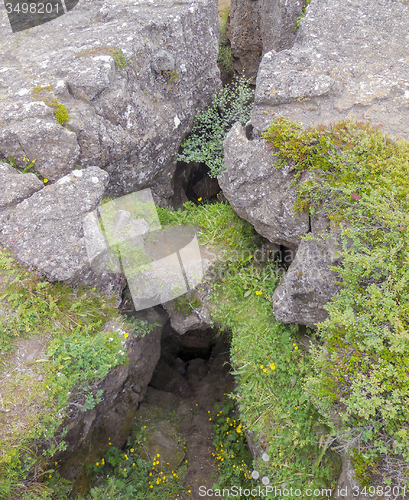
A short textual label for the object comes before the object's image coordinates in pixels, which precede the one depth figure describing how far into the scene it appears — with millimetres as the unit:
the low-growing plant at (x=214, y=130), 7160
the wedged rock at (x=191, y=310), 6191
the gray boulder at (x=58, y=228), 4992
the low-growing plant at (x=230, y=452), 6434
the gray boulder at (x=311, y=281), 4809
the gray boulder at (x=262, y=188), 5195
